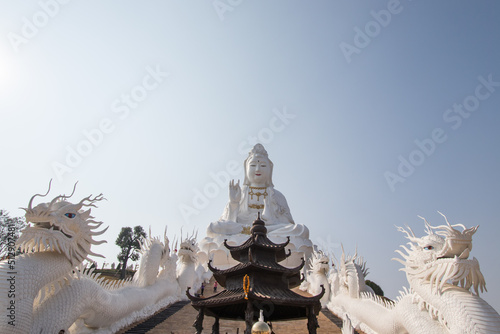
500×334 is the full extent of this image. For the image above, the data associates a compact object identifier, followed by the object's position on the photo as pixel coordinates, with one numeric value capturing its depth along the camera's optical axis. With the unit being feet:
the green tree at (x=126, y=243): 127.03
